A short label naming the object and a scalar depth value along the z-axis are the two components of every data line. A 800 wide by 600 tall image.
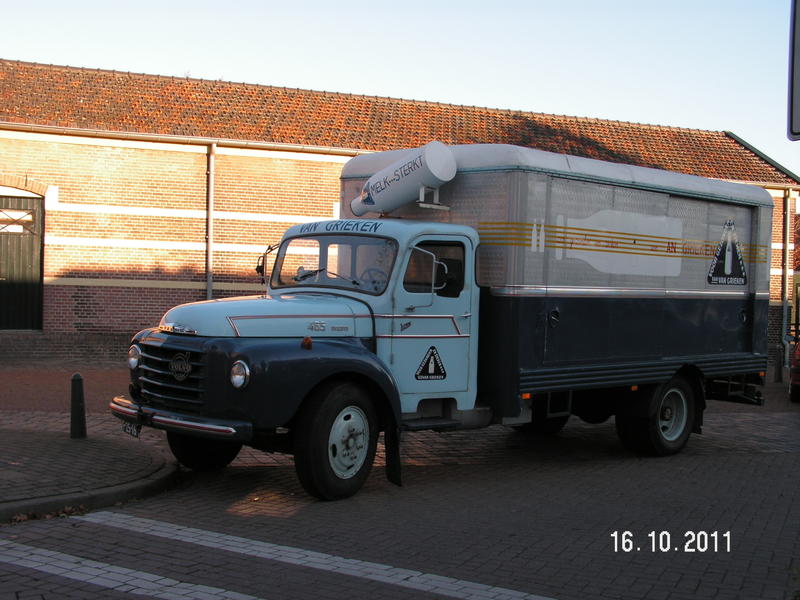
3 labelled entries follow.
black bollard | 9.37
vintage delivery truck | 7.36
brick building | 19.94
